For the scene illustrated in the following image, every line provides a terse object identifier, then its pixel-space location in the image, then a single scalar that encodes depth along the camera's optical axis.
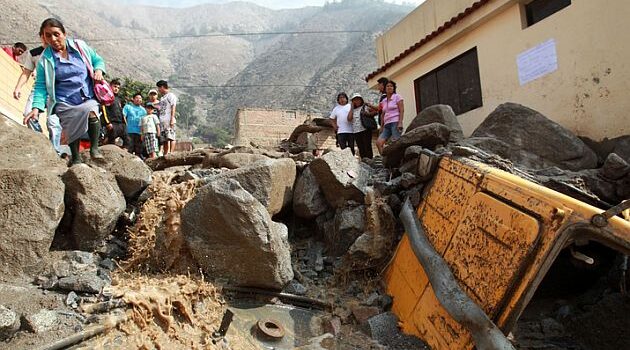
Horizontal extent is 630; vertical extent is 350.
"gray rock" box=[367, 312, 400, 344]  3.86
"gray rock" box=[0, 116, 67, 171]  4.41
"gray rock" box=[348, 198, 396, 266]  4.76
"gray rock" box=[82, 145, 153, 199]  4.98
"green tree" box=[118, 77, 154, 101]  20.19
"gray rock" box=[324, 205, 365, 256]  5.00
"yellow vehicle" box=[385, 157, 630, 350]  2.59
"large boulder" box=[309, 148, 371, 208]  5.20
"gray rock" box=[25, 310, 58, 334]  3.00
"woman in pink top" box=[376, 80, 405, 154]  7.27
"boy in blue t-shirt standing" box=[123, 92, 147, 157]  8.05
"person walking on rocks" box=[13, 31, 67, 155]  4.55
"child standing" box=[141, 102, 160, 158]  7.84
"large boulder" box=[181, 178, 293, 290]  4.00
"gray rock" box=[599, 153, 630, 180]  4.77
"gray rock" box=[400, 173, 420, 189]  4.87
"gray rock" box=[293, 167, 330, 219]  5.38
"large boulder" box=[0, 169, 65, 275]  3.66
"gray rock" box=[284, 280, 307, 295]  4.41
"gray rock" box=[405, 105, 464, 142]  5.82
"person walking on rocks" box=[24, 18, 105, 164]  4.41
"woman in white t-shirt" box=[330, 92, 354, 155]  7.98
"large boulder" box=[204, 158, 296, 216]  4.75
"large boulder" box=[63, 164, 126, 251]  4.22
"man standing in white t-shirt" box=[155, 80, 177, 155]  8.17
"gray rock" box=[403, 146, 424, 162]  5.23
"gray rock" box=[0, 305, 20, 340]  2.84
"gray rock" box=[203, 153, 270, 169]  6.28
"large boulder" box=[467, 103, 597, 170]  5.57
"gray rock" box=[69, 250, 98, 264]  4.07
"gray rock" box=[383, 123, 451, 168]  5.28
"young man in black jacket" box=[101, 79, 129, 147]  7.57
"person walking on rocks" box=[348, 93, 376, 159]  7.80
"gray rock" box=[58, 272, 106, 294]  3.54
